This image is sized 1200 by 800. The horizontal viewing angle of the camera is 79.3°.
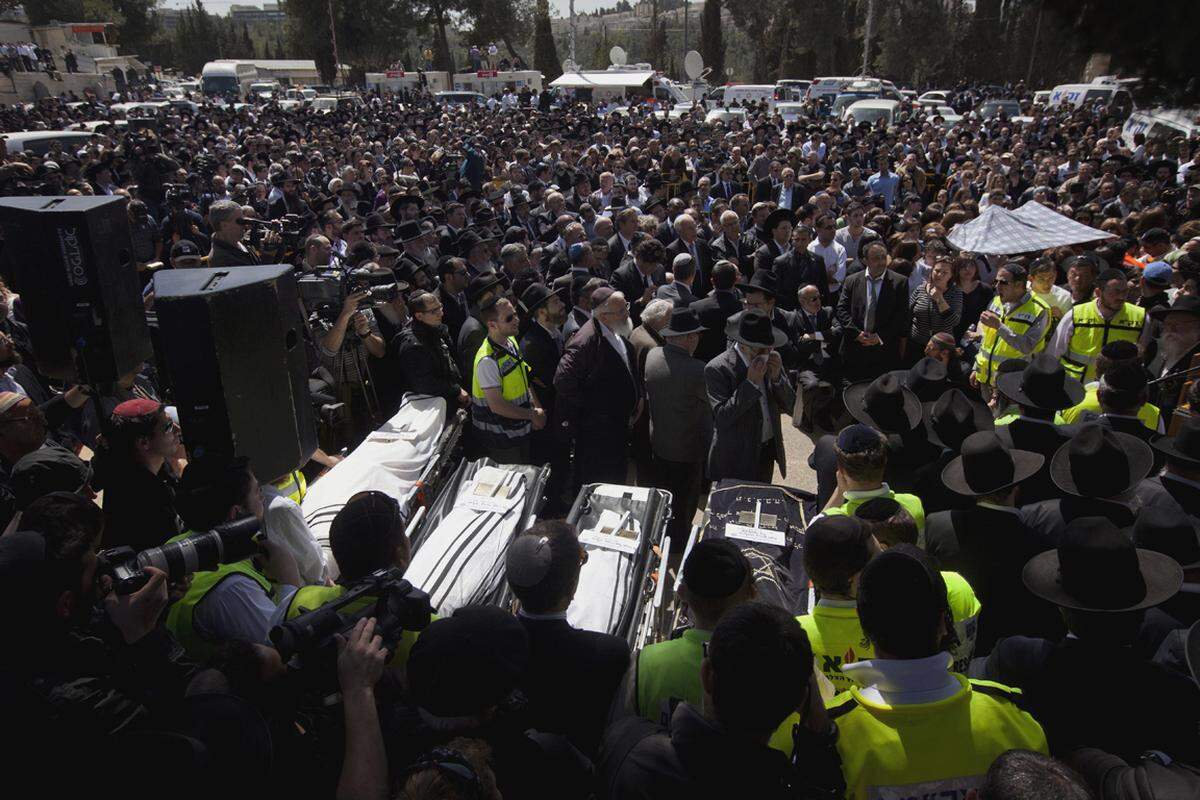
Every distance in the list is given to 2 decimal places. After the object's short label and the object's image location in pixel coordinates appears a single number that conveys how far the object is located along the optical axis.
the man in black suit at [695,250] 7.77
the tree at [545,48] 52.88
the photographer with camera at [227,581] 2.52
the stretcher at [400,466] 3.87
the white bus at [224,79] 46.78
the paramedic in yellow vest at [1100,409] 4.22
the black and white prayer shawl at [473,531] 3.37
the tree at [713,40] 49.94
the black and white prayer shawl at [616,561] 3.17
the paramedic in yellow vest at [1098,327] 5.22
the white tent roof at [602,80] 36.38
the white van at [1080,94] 25.47
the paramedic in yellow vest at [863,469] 3.15
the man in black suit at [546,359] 5.33
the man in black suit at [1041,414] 3.86
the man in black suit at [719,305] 6.32
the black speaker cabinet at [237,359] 3.04
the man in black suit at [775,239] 7.70
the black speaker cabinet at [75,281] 3.36
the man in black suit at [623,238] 8.16
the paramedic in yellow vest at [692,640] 2.34
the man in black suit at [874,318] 6.52
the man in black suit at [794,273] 7.42
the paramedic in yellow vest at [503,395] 4.75
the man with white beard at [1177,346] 4.71
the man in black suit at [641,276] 6.91
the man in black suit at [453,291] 6.12
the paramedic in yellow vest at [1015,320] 5.41
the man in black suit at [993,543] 2.96
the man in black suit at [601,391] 5.00
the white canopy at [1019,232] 6.12
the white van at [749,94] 31.73
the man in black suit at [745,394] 4.54
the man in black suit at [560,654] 2.39
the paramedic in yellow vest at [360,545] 2.54
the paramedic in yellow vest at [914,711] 1.94
